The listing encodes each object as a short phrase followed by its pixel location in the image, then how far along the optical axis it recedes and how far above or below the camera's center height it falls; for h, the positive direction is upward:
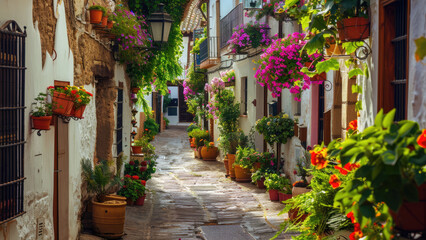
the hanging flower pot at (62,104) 5.50 +0.08
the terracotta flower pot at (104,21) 7.83 +1.27
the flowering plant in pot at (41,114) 5.04 -0.02
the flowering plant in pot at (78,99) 5.68 +0.13
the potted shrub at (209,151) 18.45 -1.27
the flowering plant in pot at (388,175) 2.54 -0.28
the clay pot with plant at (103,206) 7.52 -1.26
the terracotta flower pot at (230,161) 14.19 -1.23
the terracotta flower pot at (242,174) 13.31 -1.46
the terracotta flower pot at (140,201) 10.26 -1.61
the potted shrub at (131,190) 9.92 -1.38
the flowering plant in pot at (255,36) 12.81 +1.75
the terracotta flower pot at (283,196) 10.06 -1.51
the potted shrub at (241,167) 12.84 -1.29
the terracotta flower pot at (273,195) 10.63 -1.56
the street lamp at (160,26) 9.80 +1.52
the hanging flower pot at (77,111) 5.78 +0.01
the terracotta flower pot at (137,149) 13.02 -0.85
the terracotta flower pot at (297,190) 8.35 -1.16
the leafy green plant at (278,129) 11.11 -0.33
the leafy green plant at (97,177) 7.54 -0.88
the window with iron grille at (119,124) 10.09 -0.22
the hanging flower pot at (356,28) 4.83 +0.73
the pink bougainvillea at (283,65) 8.89 +0.76
